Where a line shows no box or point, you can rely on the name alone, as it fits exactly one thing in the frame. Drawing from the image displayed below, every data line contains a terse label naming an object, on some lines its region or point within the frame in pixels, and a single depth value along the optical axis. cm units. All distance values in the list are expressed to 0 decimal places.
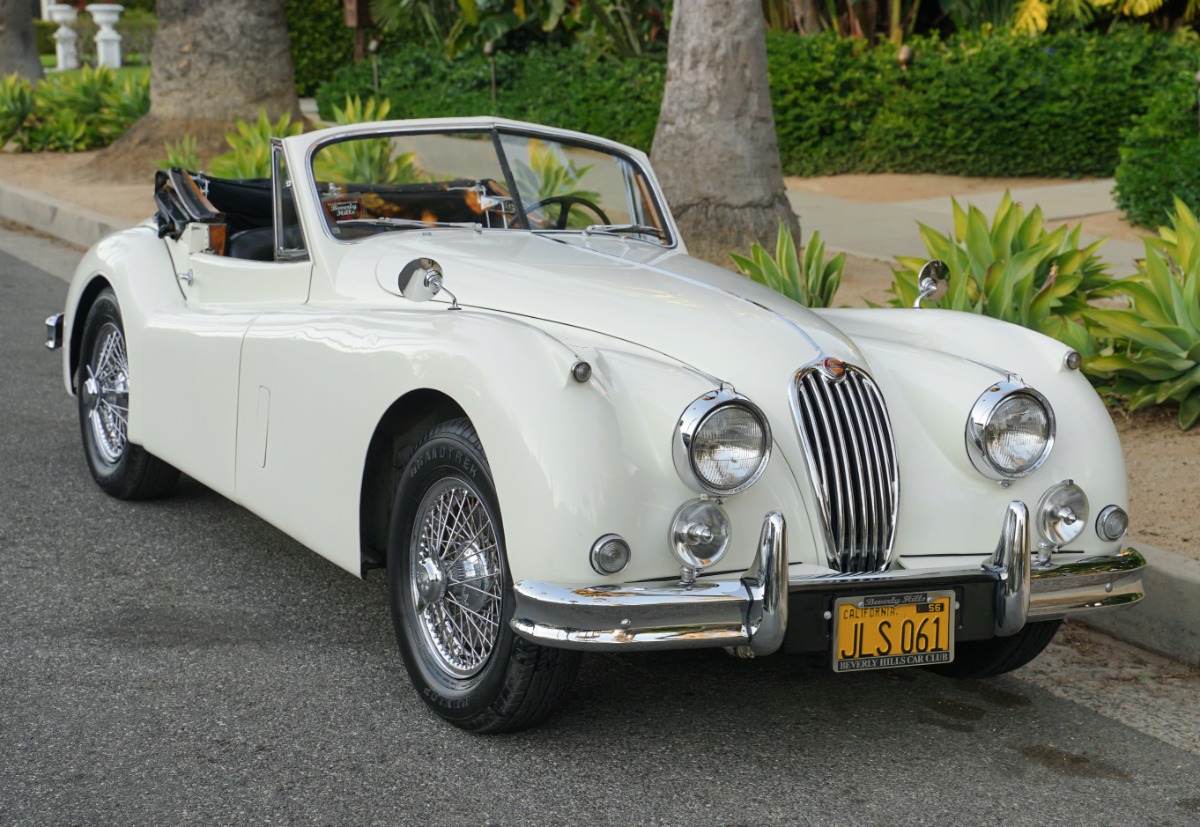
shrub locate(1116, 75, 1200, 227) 1171
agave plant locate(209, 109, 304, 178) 1091
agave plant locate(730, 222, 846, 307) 678
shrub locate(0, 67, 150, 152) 1805
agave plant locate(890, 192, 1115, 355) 648
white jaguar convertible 345
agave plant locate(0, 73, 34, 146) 1809
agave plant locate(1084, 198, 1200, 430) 613
